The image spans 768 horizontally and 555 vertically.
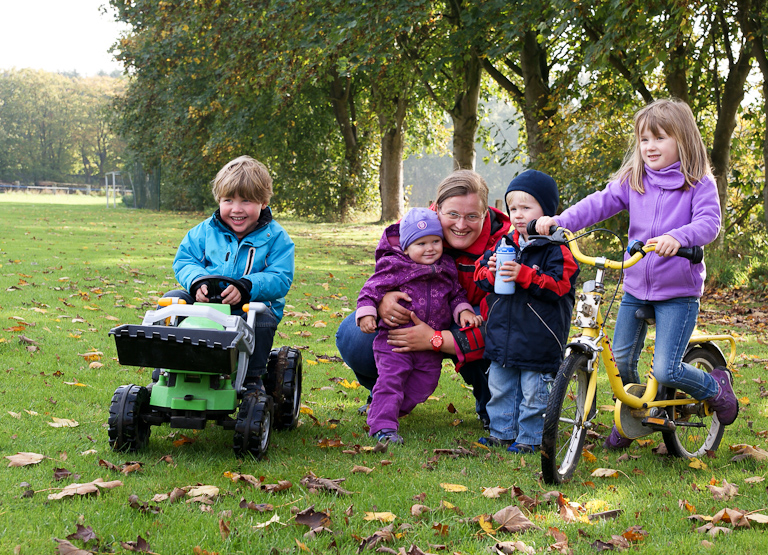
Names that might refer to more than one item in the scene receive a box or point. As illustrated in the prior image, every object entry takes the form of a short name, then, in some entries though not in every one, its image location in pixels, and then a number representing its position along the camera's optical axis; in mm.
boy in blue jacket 4328
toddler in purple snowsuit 4617
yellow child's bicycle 3646
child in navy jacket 4285
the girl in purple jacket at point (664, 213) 3963
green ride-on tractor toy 3646
